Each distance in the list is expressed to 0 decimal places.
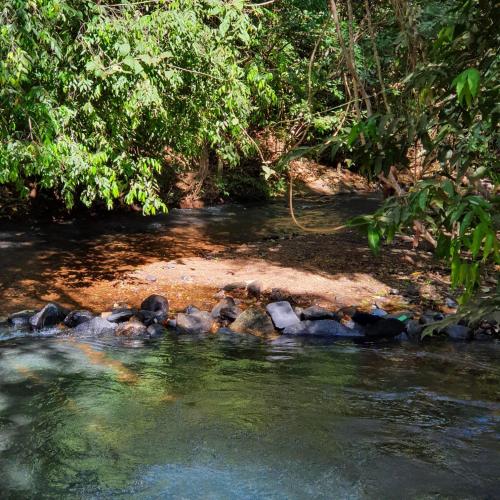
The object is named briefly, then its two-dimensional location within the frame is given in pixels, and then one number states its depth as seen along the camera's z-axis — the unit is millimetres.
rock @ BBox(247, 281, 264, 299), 9027
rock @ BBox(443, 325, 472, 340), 7734
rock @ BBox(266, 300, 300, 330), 7965
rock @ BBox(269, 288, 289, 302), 8773
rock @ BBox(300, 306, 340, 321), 8117
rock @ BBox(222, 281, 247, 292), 9266
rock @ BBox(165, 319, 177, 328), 7832
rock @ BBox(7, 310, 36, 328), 7672
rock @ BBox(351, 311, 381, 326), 7952
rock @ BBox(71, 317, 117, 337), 7539
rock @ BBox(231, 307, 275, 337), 7844
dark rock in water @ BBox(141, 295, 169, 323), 8211
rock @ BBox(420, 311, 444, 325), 7942
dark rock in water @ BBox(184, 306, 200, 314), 8180
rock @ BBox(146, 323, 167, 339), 7641
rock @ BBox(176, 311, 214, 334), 7793
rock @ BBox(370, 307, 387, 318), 8172
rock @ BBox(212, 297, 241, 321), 8117
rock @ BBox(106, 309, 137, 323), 7848
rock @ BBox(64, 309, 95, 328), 7746
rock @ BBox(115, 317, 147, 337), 7582
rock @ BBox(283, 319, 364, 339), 7824
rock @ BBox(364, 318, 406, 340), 7770
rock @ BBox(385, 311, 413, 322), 8023
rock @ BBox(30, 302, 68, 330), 7594
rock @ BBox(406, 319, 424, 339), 7725
